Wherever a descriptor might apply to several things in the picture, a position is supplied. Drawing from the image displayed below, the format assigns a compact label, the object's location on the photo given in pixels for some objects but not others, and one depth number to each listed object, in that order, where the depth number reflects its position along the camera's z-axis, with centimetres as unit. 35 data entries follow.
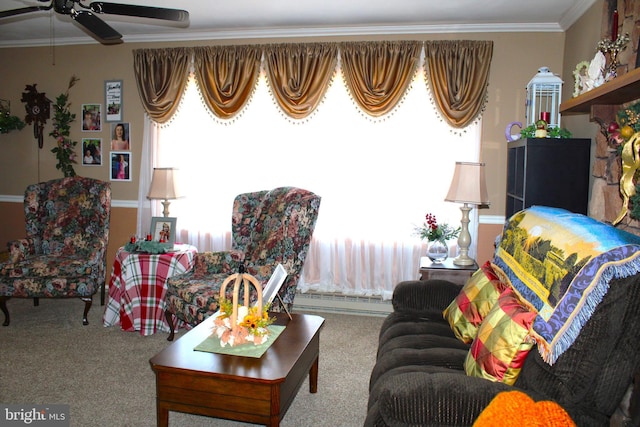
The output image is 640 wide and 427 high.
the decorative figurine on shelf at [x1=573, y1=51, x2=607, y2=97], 258
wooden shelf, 199
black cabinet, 317
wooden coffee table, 203
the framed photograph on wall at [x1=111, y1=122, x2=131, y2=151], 486
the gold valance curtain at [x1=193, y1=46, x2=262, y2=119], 441
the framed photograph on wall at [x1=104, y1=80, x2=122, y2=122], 485
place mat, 223
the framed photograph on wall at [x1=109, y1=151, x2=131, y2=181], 488
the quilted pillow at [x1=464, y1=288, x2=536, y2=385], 176
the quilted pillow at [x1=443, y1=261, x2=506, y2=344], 229
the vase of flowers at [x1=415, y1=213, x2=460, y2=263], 362
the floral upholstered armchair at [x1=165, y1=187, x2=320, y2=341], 332
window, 423
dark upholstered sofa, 148
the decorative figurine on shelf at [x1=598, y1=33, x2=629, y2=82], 244
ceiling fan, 261
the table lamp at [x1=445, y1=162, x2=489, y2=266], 346
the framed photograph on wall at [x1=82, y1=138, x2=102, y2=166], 494
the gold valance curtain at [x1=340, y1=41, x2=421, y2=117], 414
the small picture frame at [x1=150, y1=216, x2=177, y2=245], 405
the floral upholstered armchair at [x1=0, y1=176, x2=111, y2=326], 384
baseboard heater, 440
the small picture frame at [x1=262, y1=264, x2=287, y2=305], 246
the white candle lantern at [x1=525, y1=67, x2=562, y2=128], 355
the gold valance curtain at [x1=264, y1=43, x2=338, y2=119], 427
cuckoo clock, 502
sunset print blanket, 150
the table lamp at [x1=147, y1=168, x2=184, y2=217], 412
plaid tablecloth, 371
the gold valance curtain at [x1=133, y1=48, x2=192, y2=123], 454
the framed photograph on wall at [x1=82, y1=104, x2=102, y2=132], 493
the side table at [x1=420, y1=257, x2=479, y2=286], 345
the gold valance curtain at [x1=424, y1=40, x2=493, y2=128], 403
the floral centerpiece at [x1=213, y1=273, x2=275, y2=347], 228
